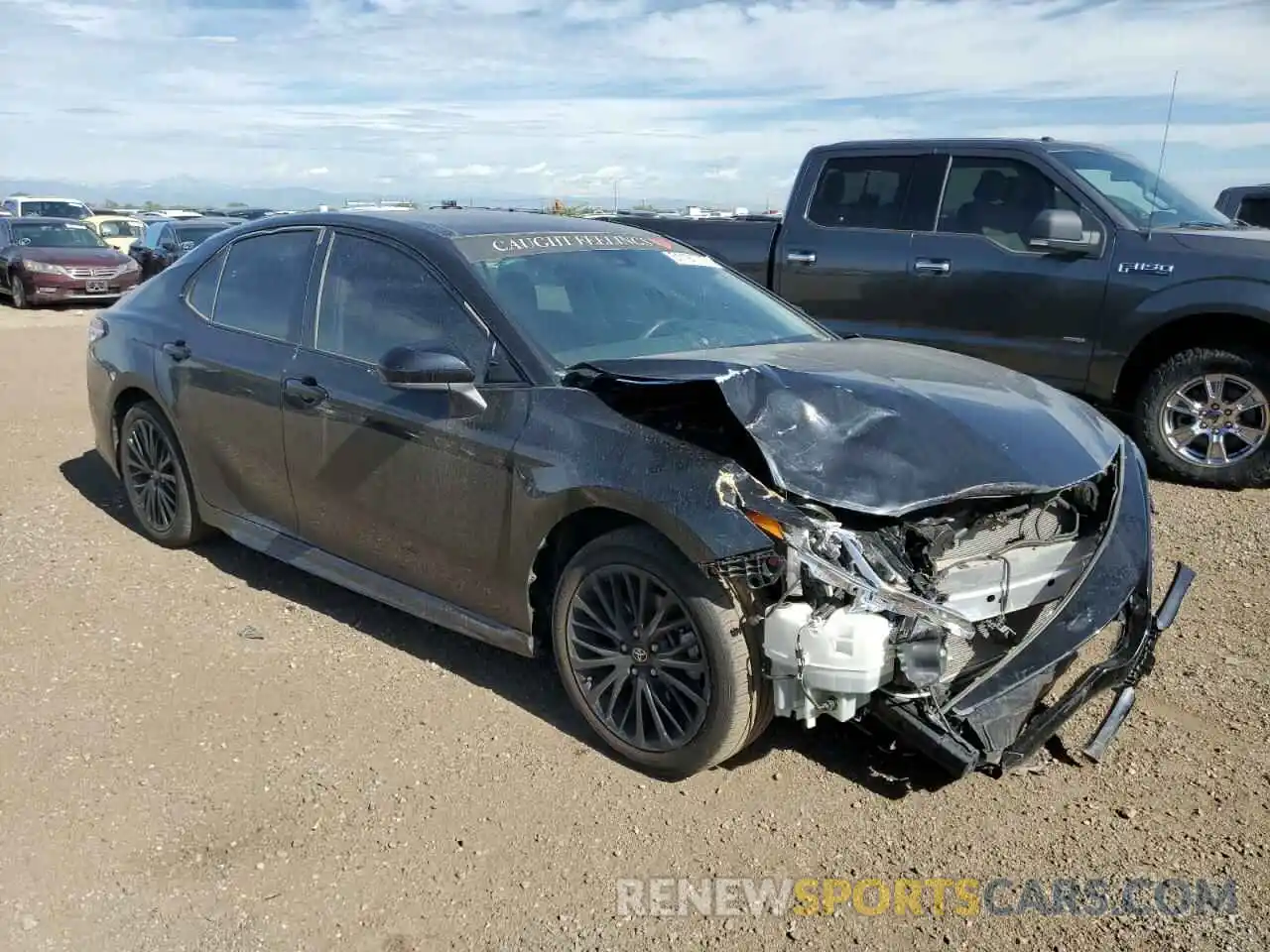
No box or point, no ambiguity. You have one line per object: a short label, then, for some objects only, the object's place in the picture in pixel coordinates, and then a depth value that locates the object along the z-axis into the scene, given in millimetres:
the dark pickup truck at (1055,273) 6531
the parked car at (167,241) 19312
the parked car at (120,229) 27578
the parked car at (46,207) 25995
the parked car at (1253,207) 10484
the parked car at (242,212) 28694
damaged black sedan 3090
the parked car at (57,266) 17906
